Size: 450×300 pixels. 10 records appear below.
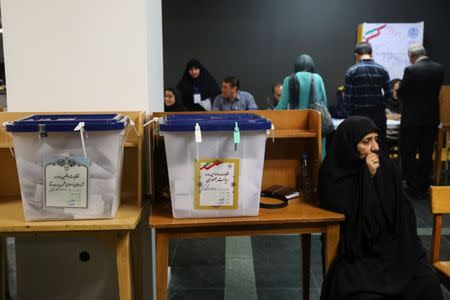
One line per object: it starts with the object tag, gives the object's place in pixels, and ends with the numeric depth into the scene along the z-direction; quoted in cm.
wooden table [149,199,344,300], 165
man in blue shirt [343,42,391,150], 391
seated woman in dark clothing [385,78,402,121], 525
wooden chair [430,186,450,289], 181
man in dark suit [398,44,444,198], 424
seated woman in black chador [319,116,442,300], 171
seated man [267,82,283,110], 538
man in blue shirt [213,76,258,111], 402
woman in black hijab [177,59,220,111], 466
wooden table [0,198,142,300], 155
